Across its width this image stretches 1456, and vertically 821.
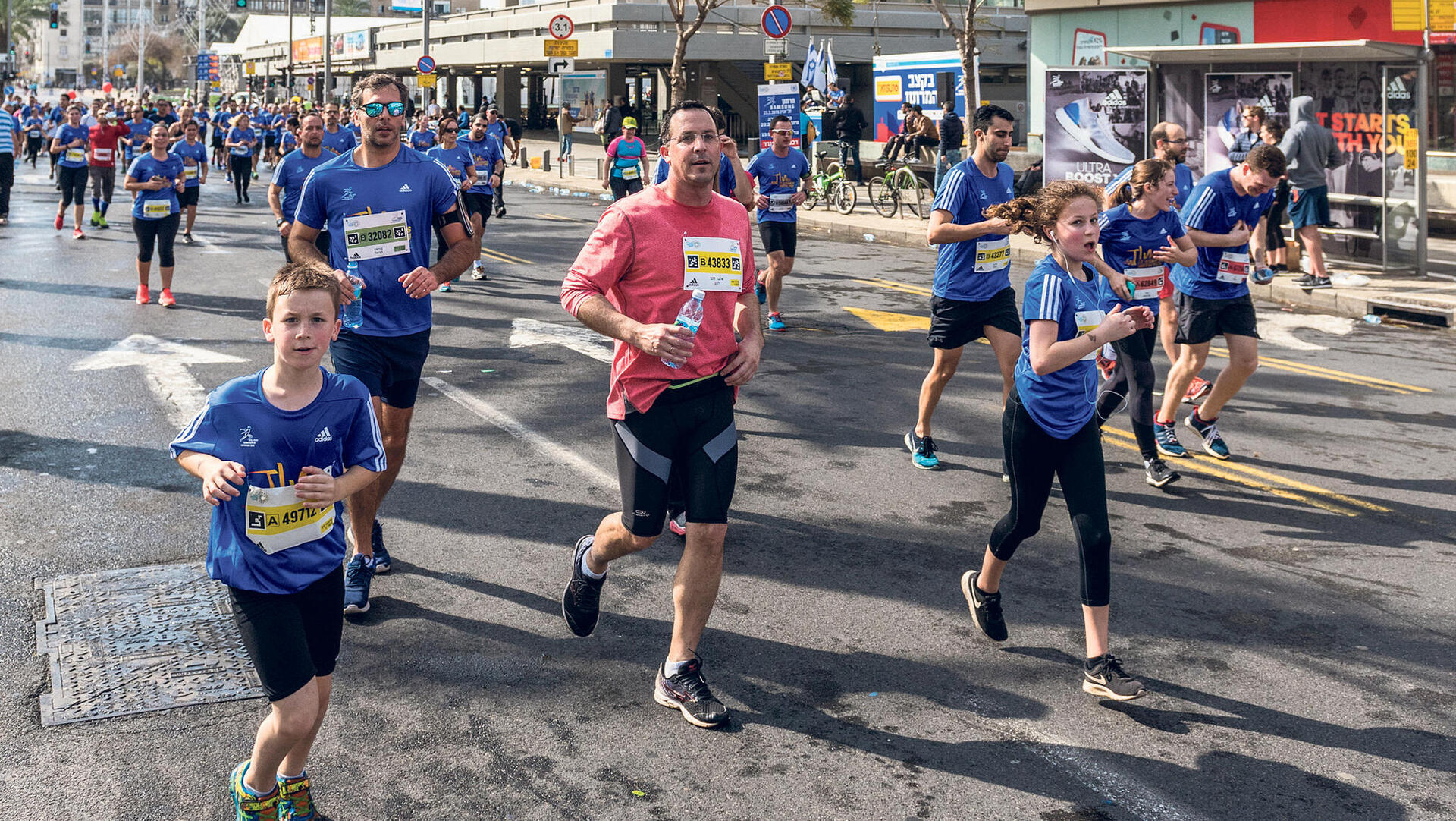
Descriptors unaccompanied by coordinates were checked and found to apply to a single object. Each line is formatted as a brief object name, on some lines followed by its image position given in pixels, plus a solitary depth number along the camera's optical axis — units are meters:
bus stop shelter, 15.85
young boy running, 3.60
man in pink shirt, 4.68
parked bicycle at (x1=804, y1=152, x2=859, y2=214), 24.92
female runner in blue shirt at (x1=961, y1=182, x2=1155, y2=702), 4.87
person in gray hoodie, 15.88
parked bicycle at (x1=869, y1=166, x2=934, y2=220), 23.92
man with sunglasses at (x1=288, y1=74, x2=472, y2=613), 5.78
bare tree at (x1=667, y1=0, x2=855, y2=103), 30.97
